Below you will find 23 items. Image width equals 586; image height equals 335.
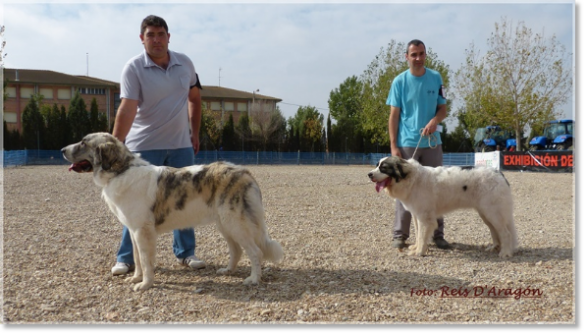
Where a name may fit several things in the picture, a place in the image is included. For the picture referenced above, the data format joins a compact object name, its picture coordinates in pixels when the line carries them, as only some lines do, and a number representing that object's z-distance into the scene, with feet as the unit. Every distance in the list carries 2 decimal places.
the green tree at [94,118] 141.79
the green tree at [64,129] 137.49
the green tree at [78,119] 139.64
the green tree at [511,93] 102.68
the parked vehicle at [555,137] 102.89
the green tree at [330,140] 165.68
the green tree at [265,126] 161.79
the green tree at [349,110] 163.63
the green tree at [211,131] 153.69
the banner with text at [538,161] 72.28
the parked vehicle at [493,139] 125.49
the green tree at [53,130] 136.46
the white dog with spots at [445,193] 19.71
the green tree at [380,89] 130.00
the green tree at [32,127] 134.10
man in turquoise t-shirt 21.49
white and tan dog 15.37
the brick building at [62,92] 162.09
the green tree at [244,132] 159.28
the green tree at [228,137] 156.87
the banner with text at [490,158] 84.79
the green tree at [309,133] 165.07
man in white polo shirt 16.94
